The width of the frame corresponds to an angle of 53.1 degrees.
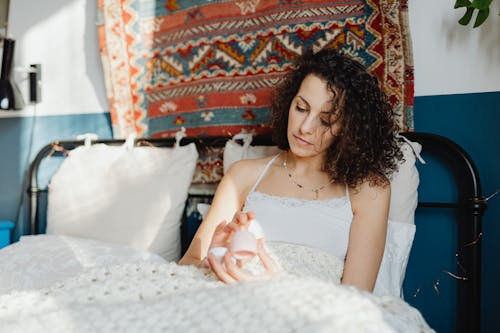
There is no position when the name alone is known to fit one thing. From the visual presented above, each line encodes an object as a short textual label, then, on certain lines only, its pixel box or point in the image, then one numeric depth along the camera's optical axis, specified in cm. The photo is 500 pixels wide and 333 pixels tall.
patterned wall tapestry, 149
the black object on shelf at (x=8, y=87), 211
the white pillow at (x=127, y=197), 170
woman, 127
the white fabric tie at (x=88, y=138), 199
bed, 73
